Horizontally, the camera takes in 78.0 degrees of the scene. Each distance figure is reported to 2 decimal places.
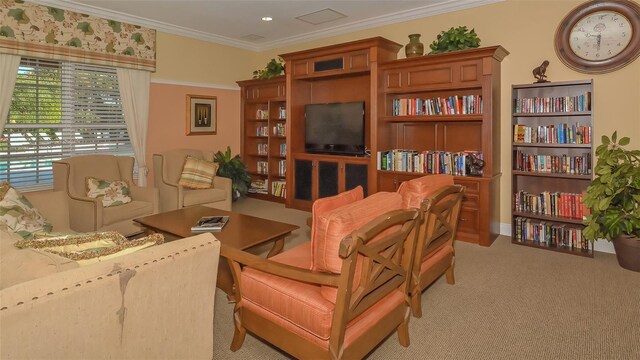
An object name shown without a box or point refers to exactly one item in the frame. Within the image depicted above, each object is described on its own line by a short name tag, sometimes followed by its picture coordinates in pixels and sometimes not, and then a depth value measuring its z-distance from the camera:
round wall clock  3.77
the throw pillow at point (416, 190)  2.50
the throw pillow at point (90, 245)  1.33
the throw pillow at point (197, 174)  5.27
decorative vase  4.85
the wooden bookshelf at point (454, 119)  4.24
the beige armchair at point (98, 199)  3.91
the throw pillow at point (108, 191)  4.22
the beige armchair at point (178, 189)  4.93
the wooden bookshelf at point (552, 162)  3.95
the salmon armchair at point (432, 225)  2.42
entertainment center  4.31
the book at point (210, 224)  3.09
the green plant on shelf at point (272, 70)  6.35
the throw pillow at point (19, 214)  2.70
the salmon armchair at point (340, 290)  1.71
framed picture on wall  6.28
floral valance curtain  4.40
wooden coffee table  2.88
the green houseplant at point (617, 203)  3.39
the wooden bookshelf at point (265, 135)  6.55
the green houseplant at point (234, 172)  6.31
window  4.55
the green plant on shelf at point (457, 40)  4.39
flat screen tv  5.41
